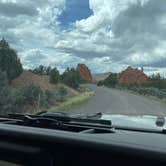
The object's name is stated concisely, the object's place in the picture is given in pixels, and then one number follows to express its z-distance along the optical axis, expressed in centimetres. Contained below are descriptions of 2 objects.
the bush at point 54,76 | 2892
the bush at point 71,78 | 3464
